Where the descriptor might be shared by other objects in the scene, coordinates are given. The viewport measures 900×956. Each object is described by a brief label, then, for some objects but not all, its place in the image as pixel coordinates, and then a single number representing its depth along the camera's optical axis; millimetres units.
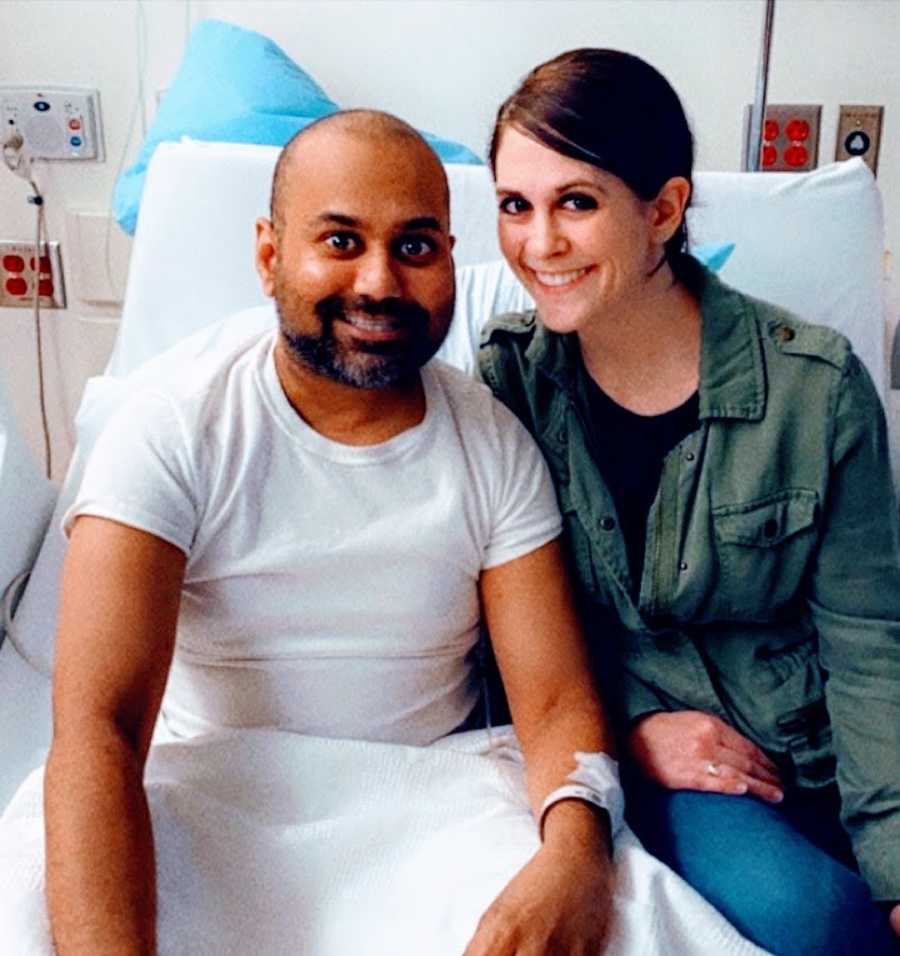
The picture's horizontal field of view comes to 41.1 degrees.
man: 979
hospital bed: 1624
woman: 1097
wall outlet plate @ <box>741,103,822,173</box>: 2053
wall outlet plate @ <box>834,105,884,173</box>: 2043
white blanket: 952
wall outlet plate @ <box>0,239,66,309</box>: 2238
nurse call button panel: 2133
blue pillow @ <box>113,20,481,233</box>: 1825
